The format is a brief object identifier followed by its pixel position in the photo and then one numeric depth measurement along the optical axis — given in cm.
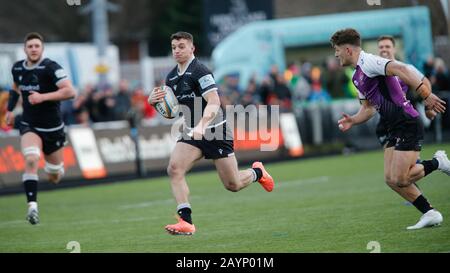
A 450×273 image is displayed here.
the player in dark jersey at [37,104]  1445
